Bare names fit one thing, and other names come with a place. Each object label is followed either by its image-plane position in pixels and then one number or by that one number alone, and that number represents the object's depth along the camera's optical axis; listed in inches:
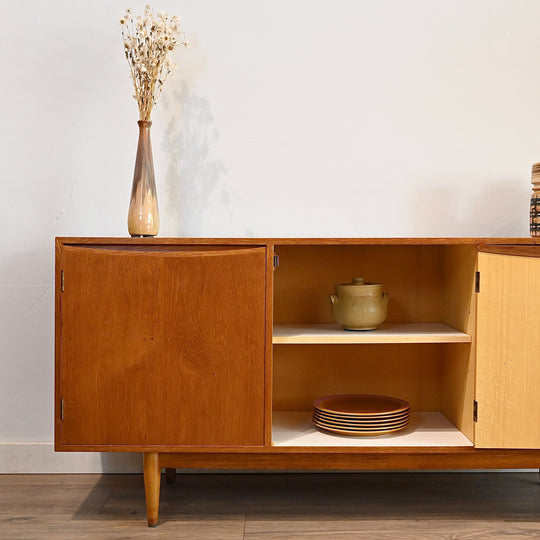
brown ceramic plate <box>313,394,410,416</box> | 78.1
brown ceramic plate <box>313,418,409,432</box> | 74.6
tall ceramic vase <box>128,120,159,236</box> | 75.3
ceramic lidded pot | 77.5
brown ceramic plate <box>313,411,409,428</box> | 74.6
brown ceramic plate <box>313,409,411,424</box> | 74.7
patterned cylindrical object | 74.6
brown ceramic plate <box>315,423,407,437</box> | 74.5
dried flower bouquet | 77.1
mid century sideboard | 70.6
